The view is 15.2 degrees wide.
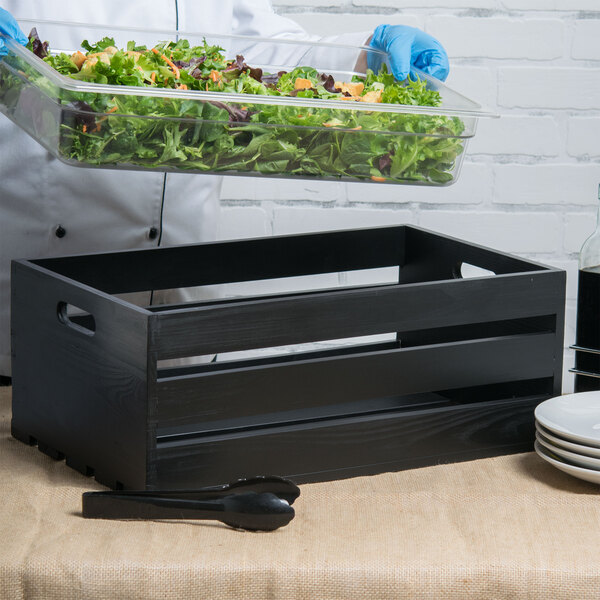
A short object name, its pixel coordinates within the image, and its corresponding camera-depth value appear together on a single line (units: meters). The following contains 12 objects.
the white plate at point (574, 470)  2.46
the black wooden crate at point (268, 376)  2.42
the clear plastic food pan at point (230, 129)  2.49
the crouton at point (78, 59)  2.60
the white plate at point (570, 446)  2.46
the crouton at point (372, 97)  2.63
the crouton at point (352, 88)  2.68
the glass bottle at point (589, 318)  2.64
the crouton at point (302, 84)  2.66
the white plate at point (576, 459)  2.46
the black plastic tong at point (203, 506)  2.36
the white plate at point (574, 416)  2.47
